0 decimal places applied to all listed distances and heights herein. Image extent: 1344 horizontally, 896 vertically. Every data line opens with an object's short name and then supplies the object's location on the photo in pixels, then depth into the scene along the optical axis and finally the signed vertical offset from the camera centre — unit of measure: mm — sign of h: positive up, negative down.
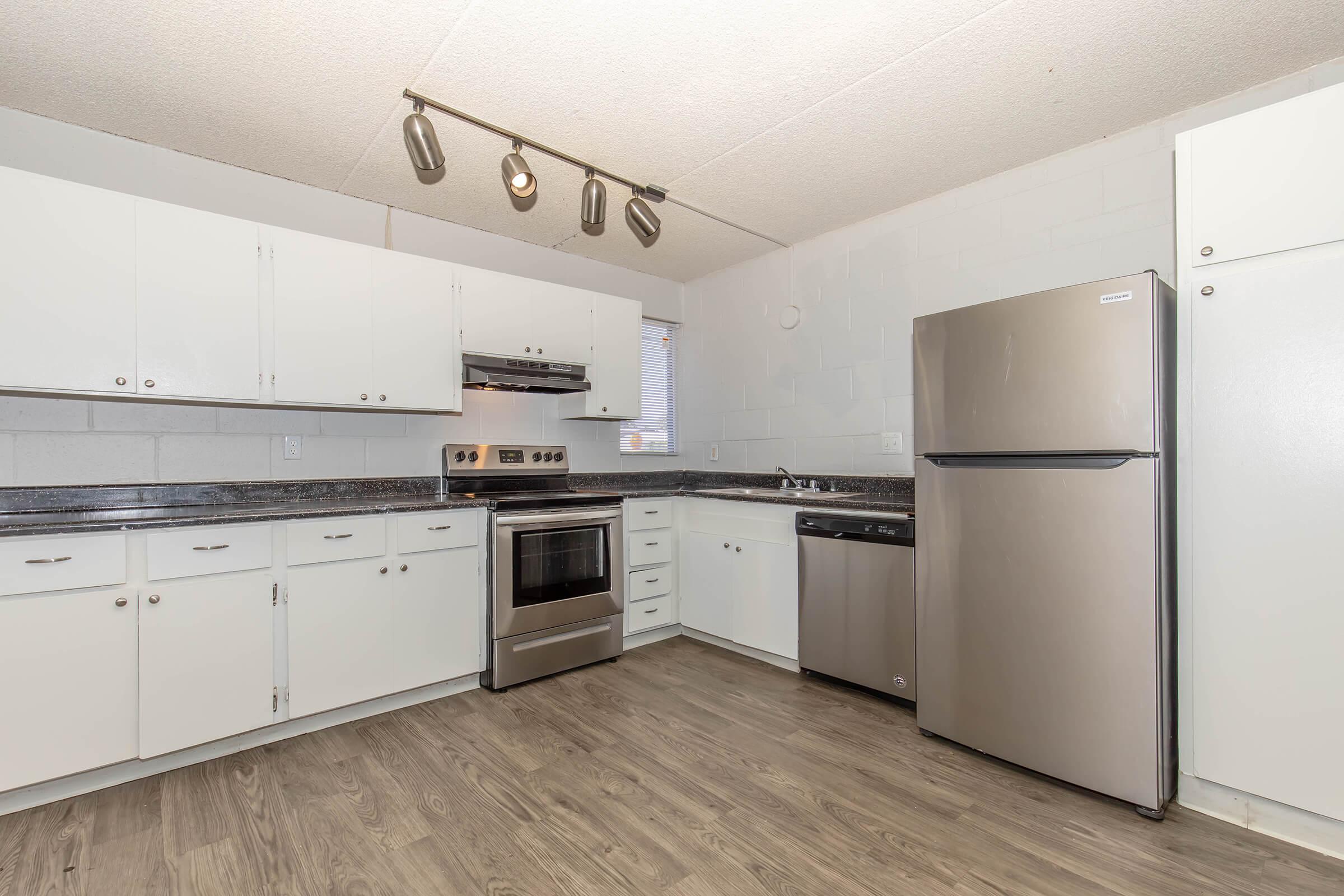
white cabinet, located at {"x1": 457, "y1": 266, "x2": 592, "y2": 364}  3307 +741
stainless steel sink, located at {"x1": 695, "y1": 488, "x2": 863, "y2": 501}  3313 -269
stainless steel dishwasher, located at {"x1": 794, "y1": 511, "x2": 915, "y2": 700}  2686 -707
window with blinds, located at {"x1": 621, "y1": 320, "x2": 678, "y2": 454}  4613 +422
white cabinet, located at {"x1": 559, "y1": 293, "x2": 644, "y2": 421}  3852 +520
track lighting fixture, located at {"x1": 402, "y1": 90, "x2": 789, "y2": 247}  2238 +1133
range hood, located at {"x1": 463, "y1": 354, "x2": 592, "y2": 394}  3252 +405
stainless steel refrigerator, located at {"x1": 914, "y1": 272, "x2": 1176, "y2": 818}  1922 -298
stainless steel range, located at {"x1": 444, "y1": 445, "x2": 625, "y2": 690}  3010 -629
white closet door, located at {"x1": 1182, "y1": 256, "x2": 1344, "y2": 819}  1731 -267
